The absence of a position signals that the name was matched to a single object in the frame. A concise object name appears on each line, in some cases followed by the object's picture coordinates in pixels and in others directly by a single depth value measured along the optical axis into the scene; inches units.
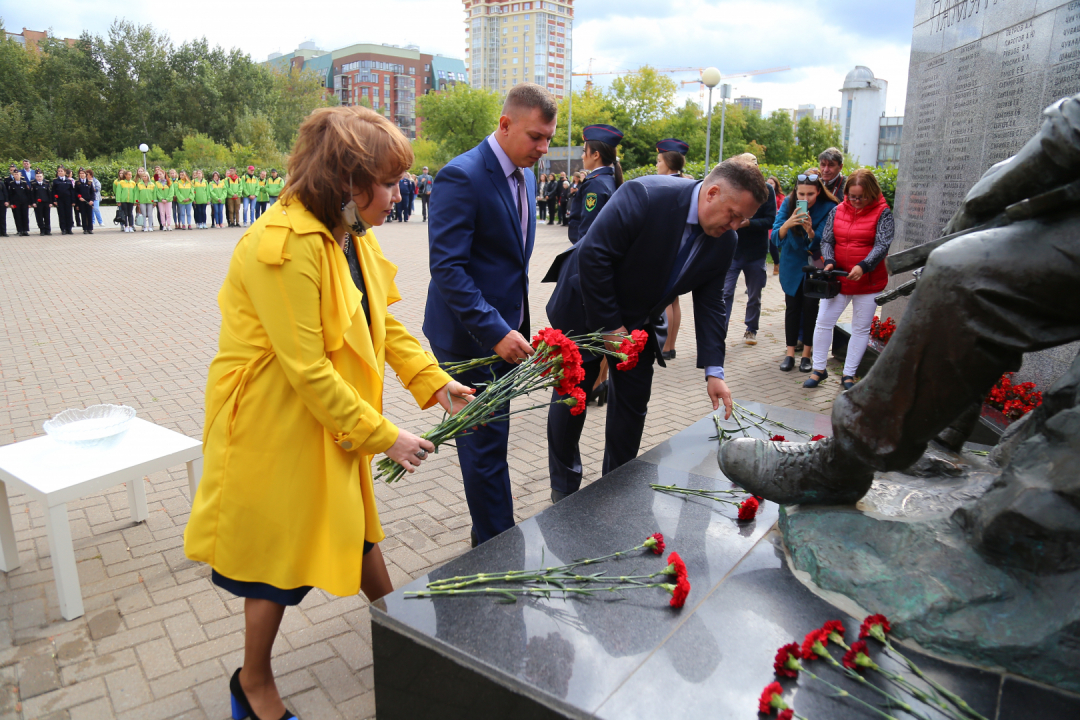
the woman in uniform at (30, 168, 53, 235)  773.4
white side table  119.6
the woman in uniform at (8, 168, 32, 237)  756.6
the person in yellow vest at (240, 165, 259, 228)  992.9
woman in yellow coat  79.5
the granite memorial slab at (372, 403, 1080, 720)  74.4
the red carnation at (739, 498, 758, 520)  111.5
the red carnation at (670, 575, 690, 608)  88.0
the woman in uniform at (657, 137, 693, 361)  301.0
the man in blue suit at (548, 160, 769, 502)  133.3
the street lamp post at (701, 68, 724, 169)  682.2
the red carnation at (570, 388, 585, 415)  110.7
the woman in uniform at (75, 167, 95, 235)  812.0
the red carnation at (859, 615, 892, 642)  80.1
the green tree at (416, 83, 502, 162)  2073.1
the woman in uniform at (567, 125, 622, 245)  269.9
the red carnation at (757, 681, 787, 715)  70.6
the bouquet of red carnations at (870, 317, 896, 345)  257.6
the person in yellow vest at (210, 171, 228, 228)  948.0
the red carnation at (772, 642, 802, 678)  76.6
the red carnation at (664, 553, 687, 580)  92.9
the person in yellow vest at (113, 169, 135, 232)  842.8
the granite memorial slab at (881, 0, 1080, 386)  208.1
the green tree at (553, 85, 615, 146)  2092.2
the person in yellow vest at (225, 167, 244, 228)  959.0
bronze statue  74.7
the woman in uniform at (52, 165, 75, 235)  786.8
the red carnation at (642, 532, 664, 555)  100.0
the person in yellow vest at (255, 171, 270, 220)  1013.2
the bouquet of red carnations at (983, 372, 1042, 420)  179.0
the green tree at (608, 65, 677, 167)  2032.5
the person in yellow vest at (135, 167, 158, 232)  859.4
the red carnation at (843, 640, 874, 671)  76.0
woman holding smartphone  283.4
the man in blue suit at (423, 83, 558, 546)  121.8
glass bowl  135.5
